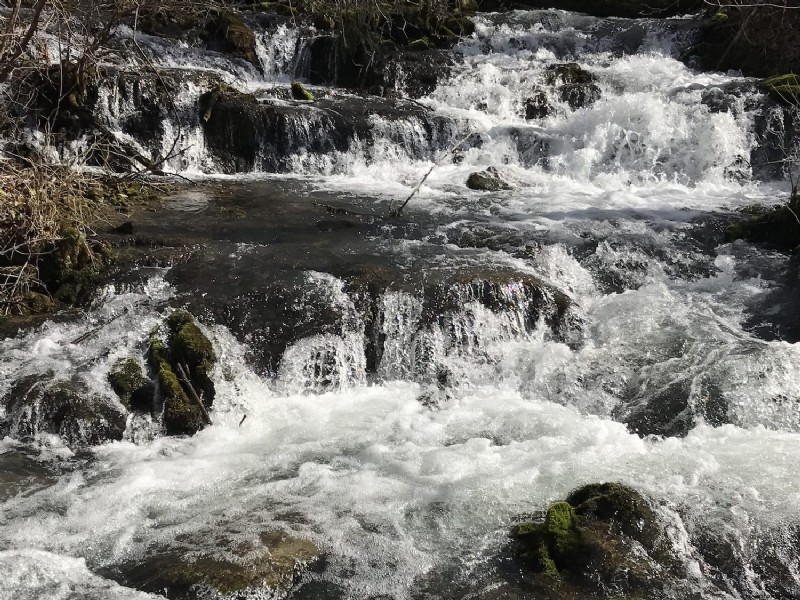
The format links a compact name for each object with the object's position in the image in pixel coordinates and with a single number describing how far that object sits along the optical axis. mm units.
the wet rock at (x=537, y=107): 14125
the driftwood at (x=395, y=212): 9691
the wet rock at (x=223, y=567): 3949
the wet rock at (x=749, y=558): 4086
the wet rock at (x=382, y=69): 15242
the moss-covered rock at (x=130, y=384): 6055
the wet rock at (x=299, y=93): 13469
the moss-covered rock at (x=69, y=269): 7035
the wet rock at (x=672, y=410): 5988
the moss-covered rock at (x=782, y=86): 13039
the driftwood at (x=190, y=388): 6078
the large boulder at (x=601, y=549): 4059
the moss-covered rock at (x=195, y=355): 6281
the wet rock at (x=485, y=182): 11406
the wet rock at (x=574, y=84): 14211
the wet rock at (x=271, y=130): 12039
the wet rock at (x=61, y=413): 5699
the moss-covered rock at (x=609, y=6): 19531
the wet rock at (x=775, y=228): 9141
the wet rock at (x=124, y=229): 8141
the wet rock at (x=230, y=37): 15375
